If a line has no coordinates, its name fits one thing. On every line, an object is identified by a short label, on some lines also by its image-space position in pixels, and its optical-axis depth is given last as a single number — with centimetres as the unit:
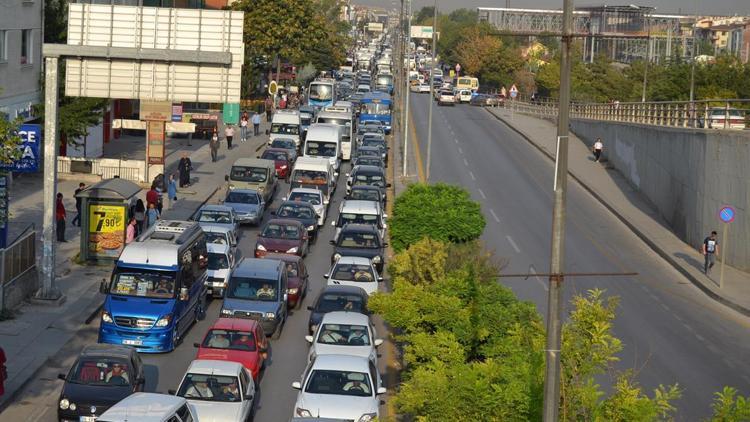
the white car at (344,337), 2331
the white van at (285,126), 6069
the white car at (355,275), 3005
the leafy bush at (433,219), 3219
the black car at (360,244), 3438
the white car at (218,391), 1941
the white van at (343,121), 6038
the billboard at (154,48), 3077
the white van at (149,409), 1681
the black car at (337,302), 2658
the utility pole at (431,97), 5471
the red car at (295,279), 2970
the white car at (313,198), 4203
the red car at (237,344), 2231
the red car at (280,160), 5297
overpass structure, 11738
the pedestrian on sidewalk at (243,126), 6750
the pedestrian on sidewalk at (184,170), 4847
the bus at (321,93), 8331
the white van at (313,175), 4612
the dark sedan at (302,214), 3903
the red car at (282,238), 3453
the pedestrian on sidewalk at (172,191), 4401
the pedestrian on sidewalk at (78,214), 3791
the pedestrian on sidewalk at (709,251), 3638
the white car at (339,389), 1959
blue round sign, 3506
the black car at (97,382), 1945
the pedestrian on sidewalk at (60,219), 3597
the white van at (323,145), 5328
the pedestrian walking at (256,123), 6944
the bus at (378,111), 7512
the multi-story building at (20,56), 4462
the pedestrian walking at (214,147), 5641
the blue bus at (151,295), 2480
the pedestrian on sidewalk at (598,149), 6488
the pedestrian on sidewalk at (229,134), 6181
